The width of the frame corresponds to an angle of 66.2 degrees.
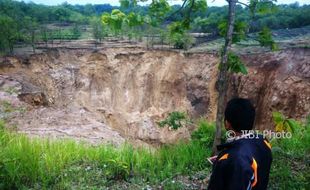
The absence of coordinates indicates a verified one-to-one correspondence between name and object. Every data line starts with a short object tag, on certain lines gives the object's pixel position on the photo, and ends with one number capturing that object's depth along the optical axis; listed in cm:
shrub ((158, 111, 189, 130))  529
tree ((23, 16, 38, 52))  1511
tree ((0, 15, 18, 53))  1307
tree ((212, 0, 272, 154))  322
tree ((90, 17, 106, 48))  1726
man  165
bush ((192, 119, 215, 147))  455
